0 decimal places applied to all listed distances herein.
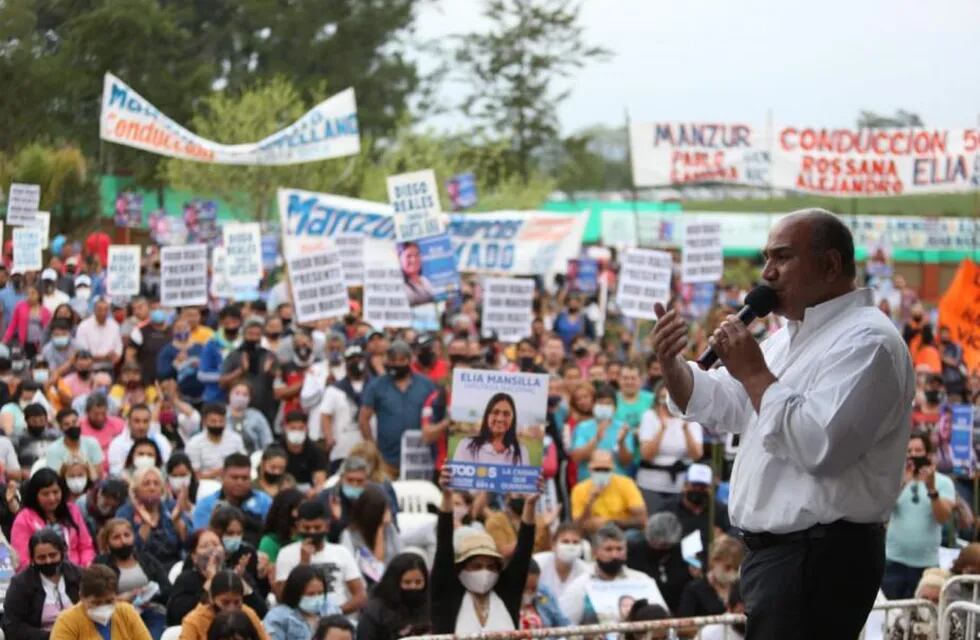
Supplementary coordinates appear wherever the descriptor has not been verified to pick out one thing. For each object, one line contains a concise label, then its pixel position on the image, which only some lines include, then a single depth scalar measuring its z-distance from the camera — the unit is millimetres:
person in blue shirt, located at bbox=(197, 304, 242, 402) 14672
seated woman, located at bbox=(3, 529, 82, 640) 8539
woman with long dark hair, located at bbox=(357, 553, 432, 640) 8336
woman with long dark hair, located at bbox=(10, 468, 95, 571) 9461
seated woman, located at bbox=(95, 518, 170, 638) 9258
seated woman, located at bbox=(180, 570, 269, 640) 8117
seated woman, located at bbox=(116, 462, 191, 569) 10008
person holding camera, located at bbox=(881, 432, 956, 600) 11297
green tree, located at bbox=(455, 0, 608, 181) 48406
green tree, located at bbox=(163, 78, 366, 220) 26031
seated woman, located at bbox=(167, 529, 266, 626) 8891
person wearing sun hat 8266
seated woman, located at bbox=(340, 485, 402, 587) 10031
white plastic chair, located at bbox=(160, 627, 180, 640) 8414
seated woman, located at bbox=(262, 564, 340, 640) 8570
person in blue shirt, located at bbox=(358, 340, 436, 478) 13141
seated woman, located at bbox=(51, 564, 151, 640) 7945
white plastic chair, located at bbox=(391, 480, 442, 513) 12070
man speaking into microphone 4113
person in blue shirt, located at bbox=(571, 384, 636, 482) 12992
